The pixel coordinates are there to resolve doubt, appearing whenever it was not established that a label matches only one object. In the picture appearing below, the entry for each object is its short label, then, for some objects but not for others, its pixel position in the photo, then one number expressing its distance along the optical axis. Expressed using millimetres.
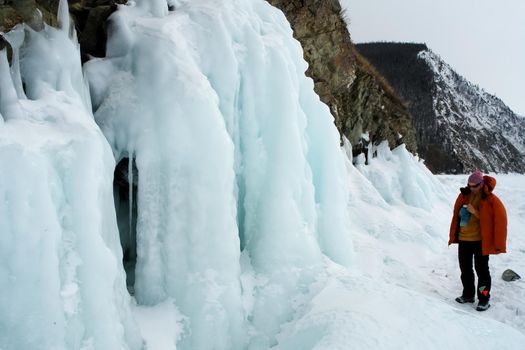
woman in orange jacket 4266
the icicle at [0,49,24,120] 2320
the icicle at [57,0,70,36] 2960
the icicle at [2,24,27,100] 2512
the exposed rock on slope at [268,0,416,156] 7930
